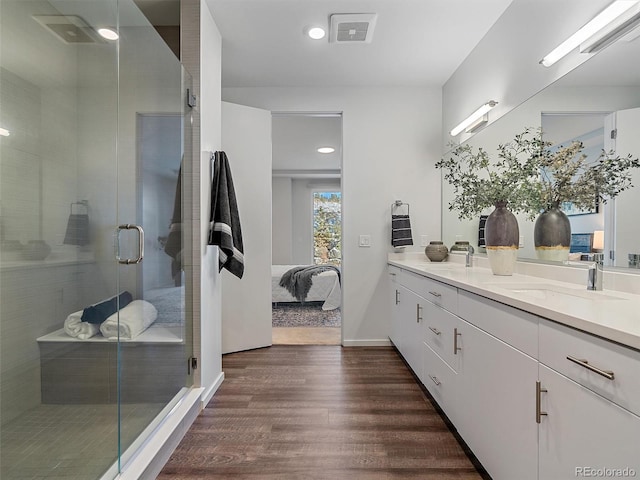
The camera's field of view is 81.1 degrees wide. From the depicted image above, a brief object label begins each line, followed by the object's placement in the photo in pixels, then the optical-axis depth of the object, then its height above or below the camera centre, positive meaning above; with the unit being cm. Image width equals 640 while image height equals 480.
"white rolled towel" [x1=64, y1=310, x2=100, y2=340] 127 -32
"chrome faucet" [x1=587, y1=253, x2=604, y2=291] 160 -15
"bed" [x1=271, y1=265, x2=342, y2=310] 522 -77
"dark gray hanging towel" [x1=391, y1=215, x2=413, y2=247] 359 +5
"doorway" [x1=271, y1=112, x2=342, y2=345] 453 +20
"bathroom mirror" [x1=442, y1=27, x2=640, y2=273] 152 +58
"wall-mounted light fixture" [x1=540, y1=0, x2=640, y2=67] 149 +91
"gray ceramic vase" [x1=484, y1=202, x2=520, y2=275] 221 -1
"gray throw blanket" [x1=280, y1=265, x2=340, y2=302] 520 -62
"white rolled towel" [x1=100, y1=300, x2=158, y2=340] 149 -36
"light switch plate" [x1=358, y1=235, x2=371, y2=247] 373 -4
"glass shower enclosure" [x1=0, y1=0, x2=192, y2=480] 108 +1
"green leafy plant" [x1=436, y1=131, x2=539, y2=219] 215 +34
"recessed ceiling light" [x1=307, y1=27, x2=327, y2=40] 265 +148
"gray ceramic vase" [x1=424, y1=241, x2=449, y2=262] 345 -13
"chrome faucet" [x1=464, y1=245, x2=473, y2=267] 296 -17
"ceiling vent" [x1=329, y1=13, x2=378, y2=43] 247 +146
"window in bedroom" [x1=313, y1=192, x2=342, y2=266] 845 +25
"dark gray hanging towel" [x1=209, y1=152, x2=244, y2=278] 248 +12
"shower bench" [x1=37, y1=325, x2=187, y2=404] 123 -53
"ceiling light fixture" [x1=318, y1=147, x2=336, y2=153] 604 +143
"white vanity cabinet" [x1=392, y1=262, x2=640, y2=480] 89 -50
